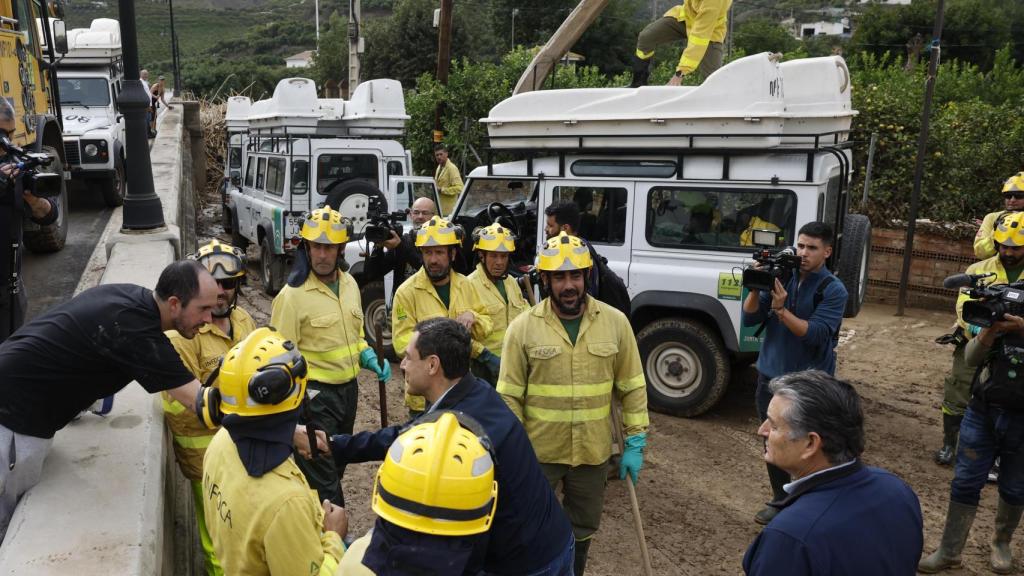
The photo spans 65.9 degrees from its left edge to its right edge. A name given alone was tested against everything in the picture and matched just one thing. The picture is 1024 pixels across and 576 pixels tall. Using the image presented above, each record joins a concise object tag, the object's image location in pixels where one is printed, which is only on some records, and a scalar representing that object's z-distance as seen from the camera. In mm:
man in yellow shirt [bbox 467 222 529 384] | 5469
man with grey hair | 2146
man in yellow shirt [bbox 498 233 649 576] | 3990
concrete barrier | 2588
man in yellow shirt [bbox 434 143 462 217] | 12125
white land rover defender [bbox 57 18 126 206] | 10922
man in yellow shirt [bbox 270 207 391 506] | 4566
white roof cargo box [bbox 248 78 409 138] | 12250
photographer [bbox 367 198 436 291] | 6551
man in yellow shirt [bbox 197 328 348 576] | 2438
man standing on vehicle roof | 7414
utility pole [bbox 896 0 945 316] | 10750
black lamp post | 6480
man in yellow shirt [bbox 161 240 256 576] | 3773
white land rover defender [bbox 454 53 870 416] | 6621
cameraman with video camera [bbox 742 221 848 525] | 4871
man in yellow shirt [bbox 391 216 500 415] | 5219
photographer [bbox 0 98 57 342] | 5031
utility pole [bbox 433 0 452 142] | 16531
